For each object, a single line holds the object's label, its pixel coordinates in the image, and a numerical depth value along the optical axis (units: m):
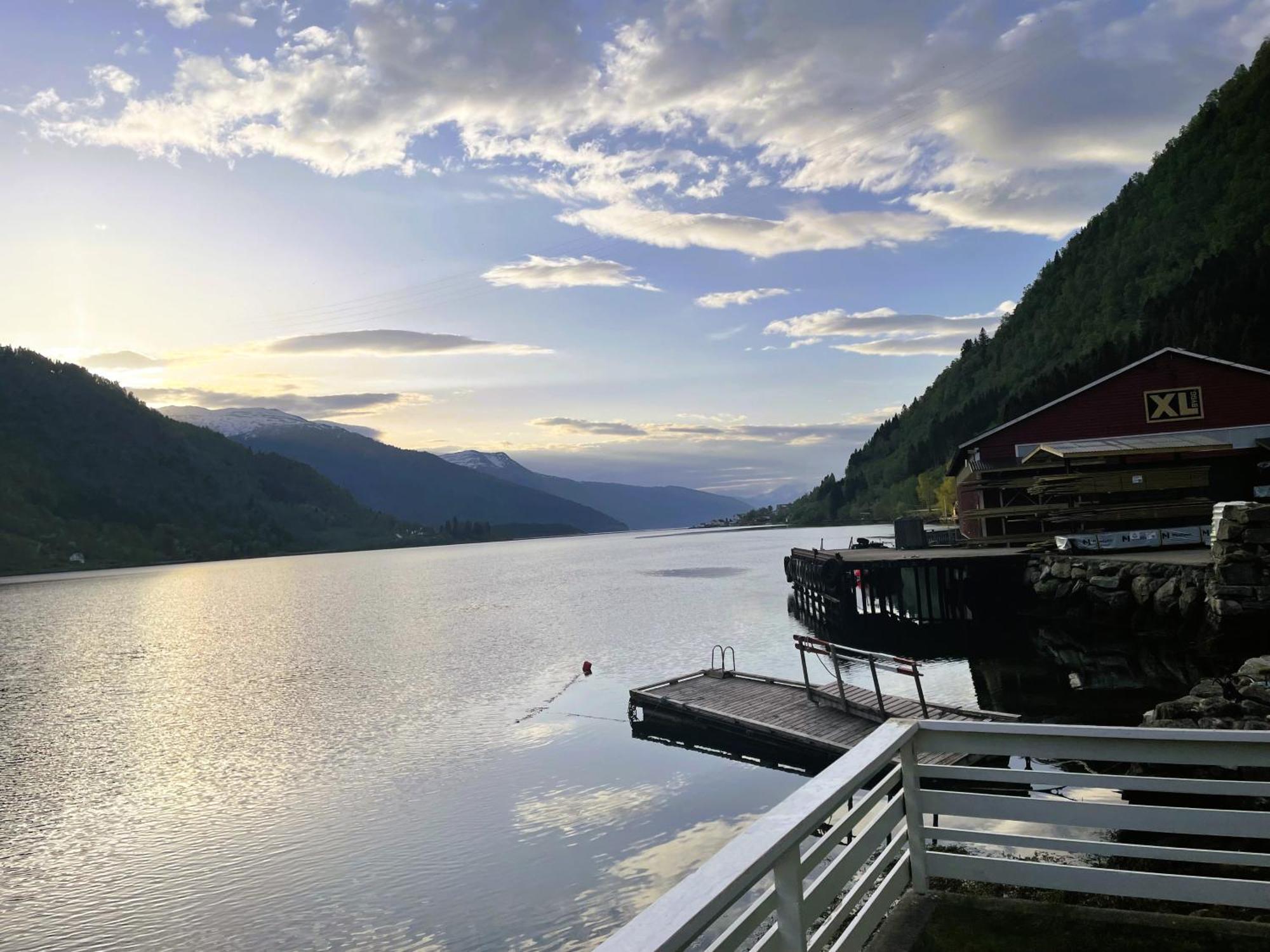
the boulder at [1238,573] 26.19
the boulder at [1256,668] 16.86
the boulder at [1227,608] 26.08
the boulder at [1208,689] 16.75
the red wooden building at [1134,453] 42.16
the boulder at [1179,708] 15.30
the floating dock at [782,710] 19.28
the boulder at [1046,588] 37.31
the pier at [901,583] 43.56
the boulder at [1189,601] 28.62
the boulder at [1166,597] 29.98
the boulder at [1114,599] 32.88
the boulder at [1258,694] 15.42
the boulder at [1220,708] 15.08
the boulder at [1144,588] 31.41
